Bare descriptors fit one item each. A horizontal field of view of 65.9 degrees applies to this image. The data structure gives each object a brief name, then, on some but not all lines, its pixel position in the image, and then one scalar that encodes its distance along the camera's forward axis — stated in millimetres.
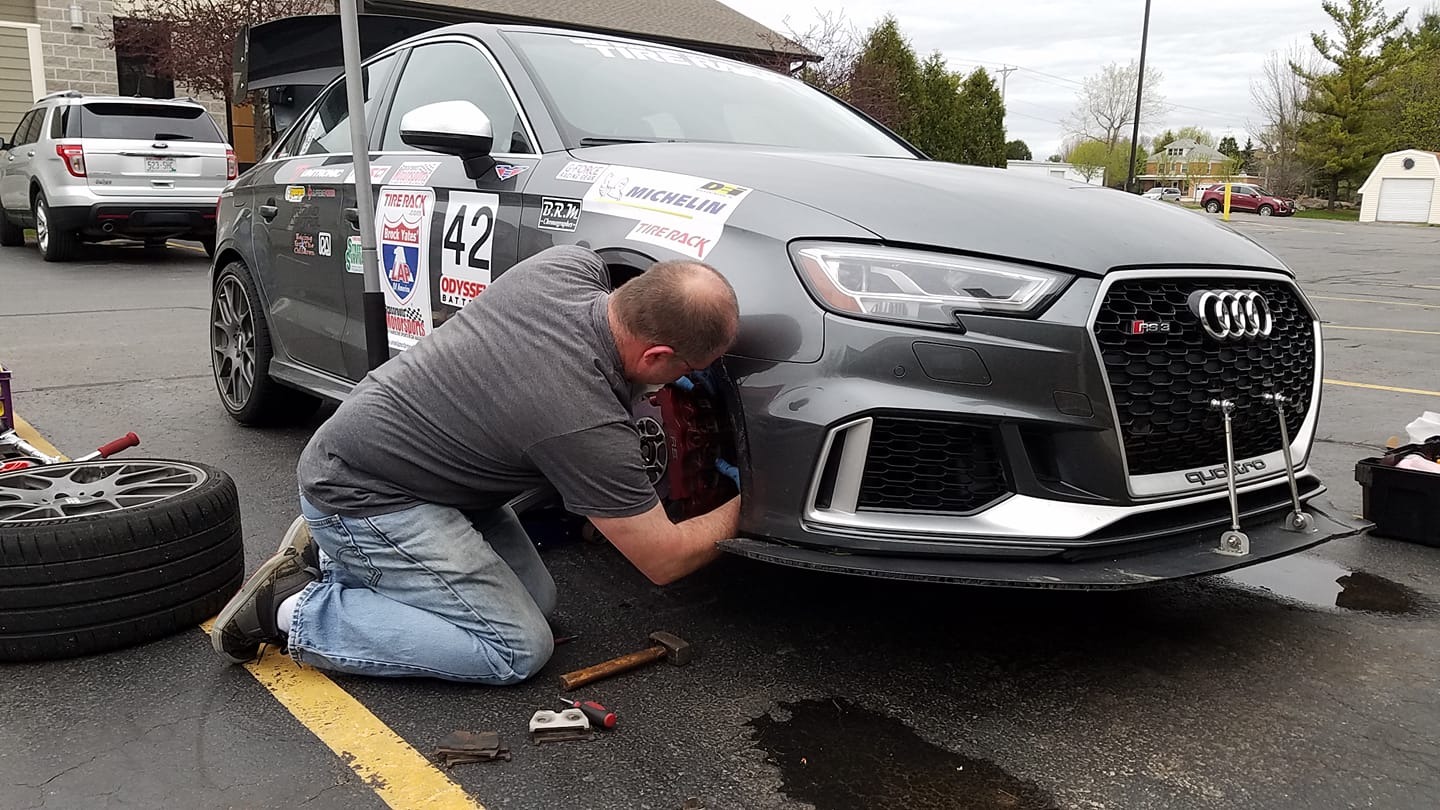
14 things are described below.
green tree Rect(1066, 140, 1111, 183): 73944
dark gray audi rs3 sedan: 2381
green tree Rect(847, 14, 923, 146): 22125
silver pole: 3687
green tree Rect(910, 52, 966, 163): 27016
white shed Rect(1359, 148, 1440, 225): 44188
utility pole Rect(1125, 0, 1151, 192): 29391
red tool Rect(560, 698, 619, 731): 2391
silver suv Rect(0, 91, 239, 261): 12062
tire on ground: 2561
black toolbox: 3717
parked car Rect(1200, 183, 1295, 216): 46750
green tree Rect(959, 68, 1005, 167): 28469
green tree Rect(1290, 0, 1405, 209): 51156
